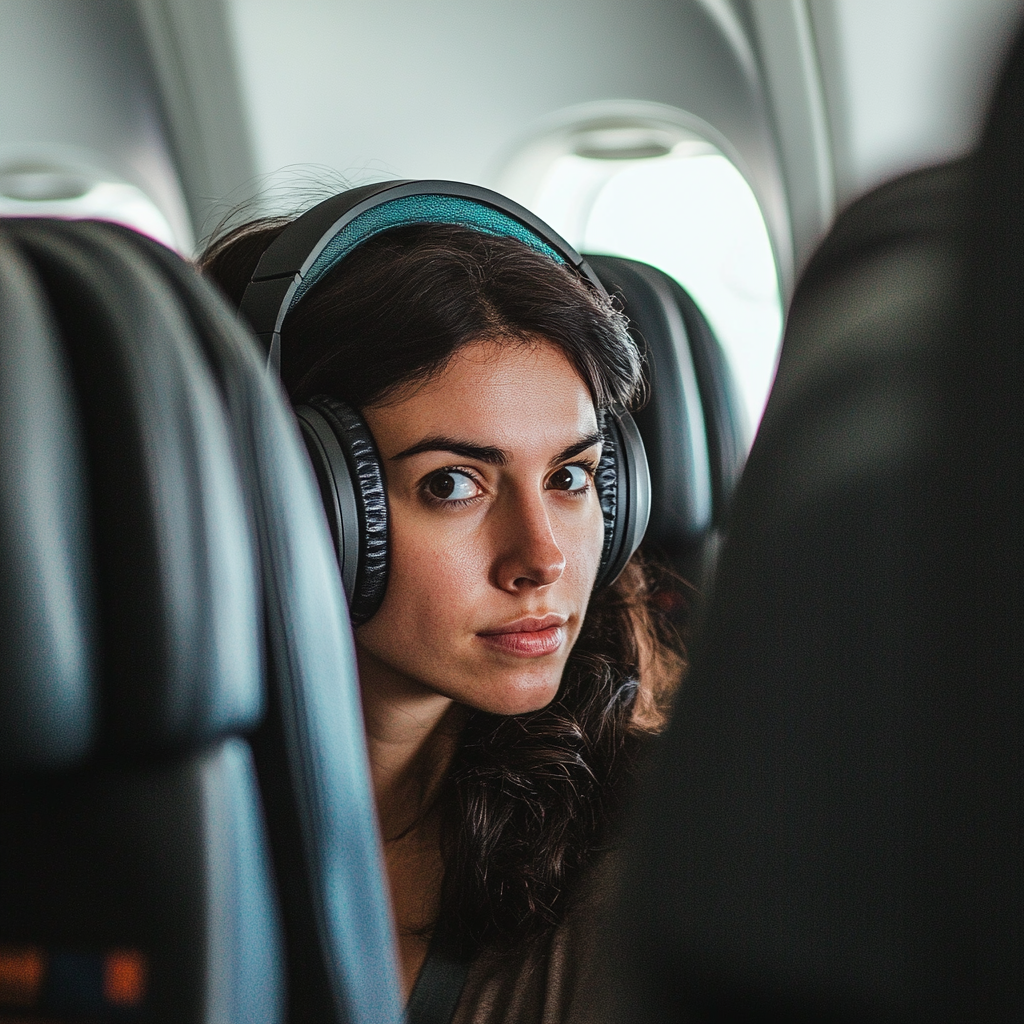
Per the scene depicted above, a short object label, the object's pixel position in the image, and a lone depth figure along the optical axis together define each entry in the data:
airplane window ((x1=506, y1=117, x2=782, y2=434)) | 3.00
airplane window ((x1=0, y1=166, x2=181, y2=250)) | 3.96
